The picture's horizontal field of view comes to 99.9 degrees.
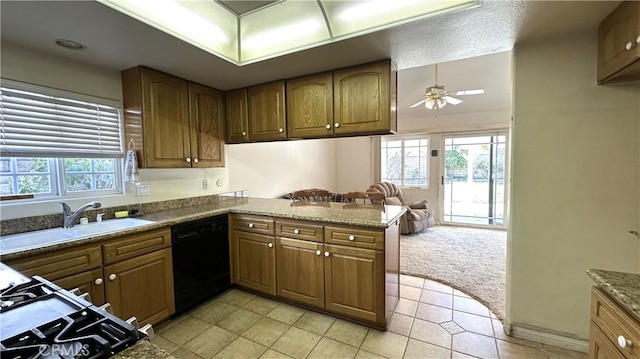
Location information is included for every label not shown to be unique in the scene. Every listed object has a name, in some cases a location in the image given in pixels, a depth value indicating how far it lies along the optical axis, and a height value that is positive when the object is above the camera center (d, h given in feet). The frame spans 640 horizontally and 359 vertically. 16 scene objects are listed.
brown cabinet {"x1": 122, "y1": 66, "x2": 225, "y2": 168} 7.70 +1.56
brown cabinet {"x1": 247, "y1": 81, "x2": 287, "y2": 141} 9.02 +1.92
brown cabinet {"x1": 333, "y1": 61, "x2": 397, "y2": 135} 7.29 +1.89
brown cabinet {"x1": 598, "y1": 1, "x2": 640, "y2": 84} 4.42 +2.12
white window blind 6.04 +1.14
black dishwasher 7.46 -2.75
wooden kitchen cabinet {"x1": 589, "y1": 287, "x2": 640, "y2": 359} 2.92 -2.01
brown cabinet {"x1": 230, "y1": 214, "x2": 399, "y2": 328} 6.78 -2.79
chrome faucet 6.50 -1.07
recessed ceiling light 5.99 +2.88
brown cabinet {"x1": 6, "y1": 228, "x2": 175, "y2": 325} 5.22 -2.26
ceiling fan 11.56 +3.01
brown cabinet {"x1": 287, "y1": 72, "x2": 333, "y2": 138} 8.18 +1.91
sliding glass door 17.31 -0.91
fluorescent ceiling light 5.30 +3.29
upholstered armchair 15.93 -2.84
